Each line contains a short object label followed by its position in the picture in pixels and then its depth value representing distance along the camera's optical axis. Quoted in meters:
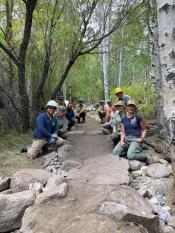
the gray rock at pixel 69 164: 4.11
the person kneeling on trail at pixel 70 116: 6.91
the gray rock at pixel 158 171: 3.62
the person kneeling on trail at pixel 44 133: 4.69
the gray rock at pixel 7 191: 3.39
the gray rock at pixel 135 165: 3.90
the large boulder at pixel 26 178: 3.42
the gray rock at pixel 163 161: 3.91
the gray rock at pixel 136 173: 3.76
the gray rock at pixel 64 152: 4.52
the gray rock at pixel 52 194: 2.91
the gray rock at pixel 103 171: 3.44
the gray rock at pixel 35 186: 3.33
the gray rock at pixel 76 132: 6.36
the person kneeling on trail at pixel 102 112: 8.94
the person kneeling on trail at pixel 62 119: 5.85
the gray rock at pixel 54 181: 3.22
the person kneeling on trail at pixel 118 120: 4.78
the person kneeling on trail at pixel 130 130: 4.24
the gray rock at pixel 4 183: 3.49
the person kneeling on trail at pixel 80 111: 9.03
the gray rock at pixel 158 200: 3.08
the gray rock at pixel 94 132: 6.33
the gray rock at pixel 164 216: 2.82
